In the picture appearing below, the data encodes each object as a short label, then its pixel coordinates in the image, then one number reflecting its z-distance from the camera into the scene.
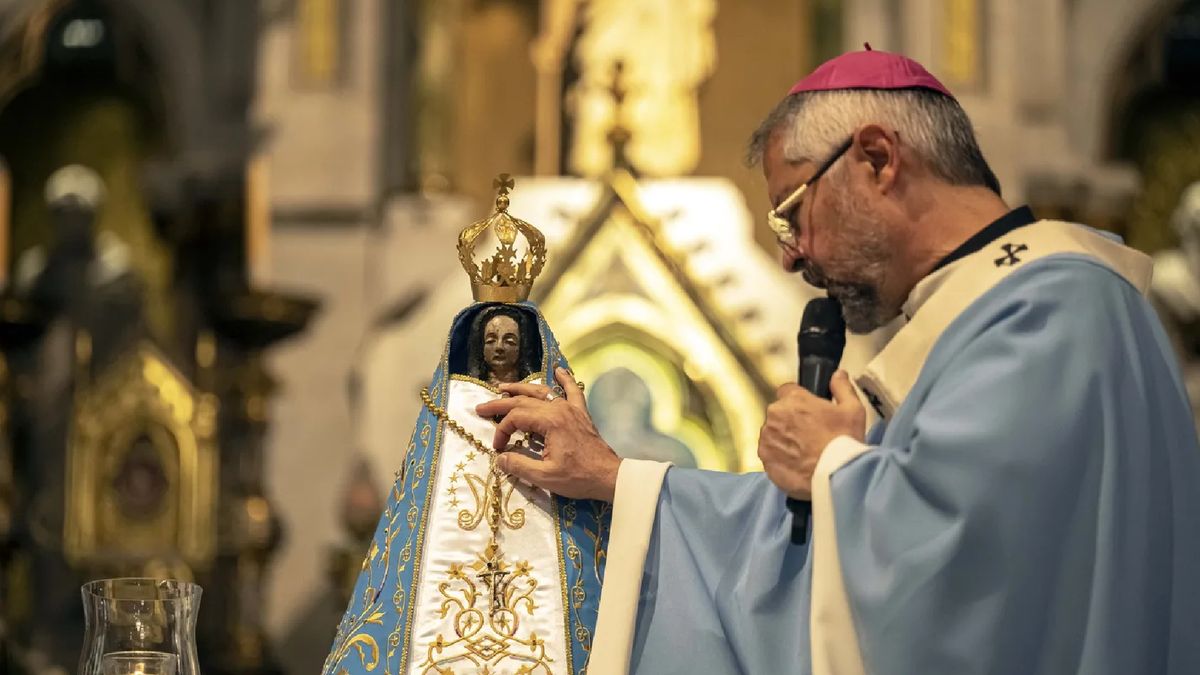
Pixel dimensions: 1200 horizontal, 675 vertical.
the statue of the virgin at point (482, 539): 3.01
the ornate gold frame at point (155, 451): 6.62
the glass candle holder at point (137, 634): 2.76
